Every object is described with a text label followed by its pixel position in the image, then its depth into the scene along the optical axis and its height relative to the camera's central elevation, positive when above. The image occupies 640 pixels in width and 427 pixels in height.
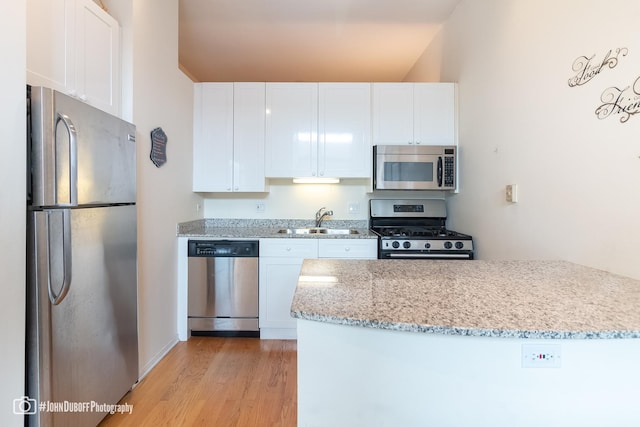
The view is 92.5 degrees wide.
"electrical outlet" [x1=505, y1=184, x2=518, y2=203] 1.94 +0.12
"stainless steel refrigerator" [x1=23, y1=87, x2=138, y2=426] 1.22 -0.20
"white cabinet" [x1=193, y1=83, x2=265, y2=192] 2.99 +0.76
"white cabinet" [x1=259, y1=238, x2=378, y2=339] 2.72 -0.46
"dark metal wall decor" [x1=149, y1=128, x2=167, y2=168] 2.24 +0.51
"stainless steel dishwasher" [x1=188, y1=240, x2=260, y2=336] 2.71 -0.62
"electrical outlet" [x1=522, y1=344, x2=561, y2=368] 0.84 -0.39
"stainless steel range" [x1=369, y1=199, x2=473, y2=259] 2.49 -0.18
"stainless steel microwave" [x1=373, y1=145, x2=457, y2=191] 2.85 +0.43
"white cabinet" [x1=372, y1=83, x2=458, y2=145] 2.93 +0.94
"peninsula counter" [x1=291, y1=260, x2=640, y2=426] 0.82 -0.42
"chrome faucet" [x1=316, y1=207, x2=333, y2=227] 3.35 -0.02
